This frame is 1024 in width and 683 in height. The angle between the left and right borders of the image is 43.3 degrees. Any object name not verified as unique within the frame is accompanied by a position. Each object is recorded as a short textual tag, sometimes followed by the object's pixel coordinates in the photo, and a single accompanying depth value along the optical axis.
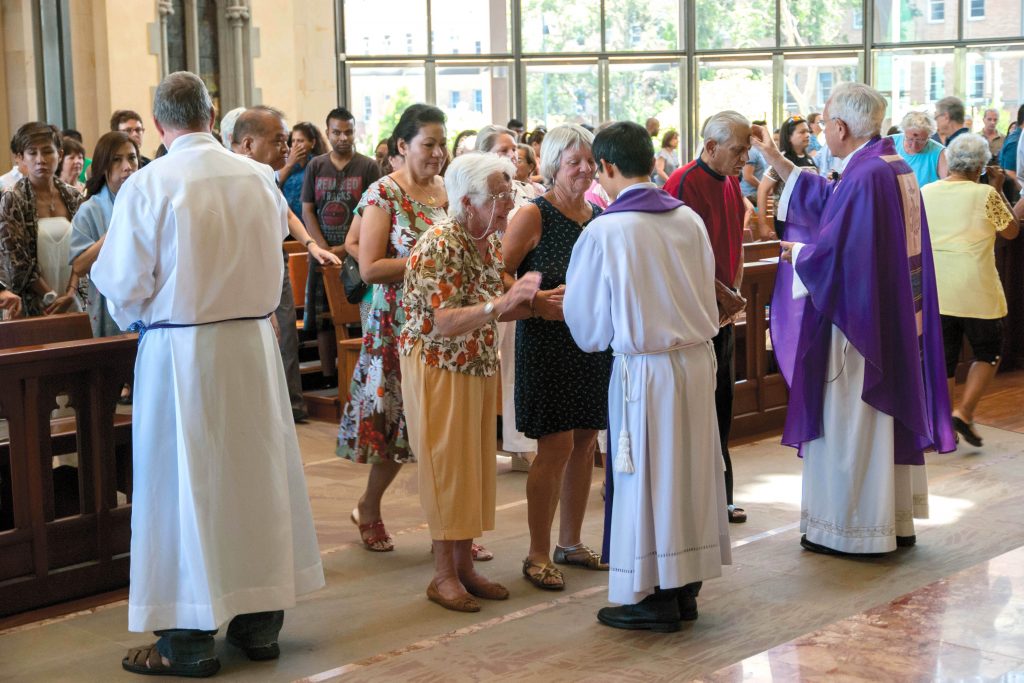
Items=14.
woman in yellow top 6.97
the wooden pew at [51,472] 4.37
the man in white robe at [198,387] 3.63
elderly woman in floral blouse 4.08
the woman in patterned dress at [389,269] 4.75
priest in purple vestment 4.84
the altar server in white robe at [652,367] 3.88
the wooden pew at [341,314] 7.27
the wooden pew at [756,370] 7.16
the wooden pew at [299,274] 8.35
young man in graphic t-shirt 7.83
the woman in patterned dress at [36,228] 5.73
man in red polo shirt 5.04
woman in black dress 4.48
